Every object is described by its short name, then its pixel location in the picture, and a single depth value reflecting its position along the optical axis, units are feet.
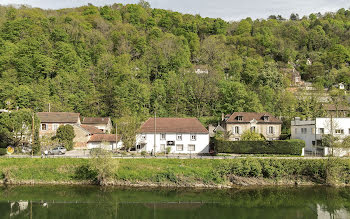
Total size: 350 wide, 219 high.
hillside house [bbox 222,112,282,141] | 165.78
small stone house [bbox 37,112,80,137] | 158.81
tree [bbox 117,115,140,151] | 140.21
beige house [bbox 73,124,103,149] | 155.43
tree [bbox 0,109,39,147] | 132.98
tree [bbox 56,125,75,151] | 147.74
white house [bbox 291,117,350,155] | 140.97
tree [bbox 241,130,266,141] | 140.56
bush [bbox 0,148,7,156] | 125.63
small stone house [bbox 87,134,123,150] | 152.97
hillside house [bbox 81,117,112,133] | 183.52
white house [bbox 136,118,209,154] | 146.41
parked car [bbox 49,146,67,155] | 133.28
